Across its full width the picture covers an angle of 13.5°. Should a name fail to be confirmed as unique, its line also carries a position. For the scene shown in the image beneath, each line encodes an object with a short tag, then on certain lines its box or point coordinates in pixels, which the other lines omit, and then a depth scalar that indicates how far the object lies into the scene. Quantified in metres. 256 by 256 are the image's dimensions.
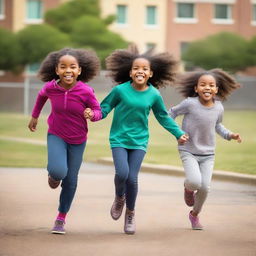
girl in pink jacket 9.06
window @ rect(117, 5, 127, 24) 74.31
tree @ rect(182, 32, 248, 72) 61.09
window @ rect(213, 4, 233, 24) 78.75
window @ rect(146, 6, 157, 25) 75.31
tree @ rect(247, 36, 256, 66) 62.72
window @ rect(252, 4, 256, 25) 79.69
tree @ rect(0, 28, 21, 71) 53.31
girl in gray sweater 9.52
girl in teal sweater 9.20
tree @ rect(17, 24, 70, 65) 53.72
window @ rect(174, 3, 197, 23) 77.25
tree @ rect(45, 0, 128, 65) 56.53
